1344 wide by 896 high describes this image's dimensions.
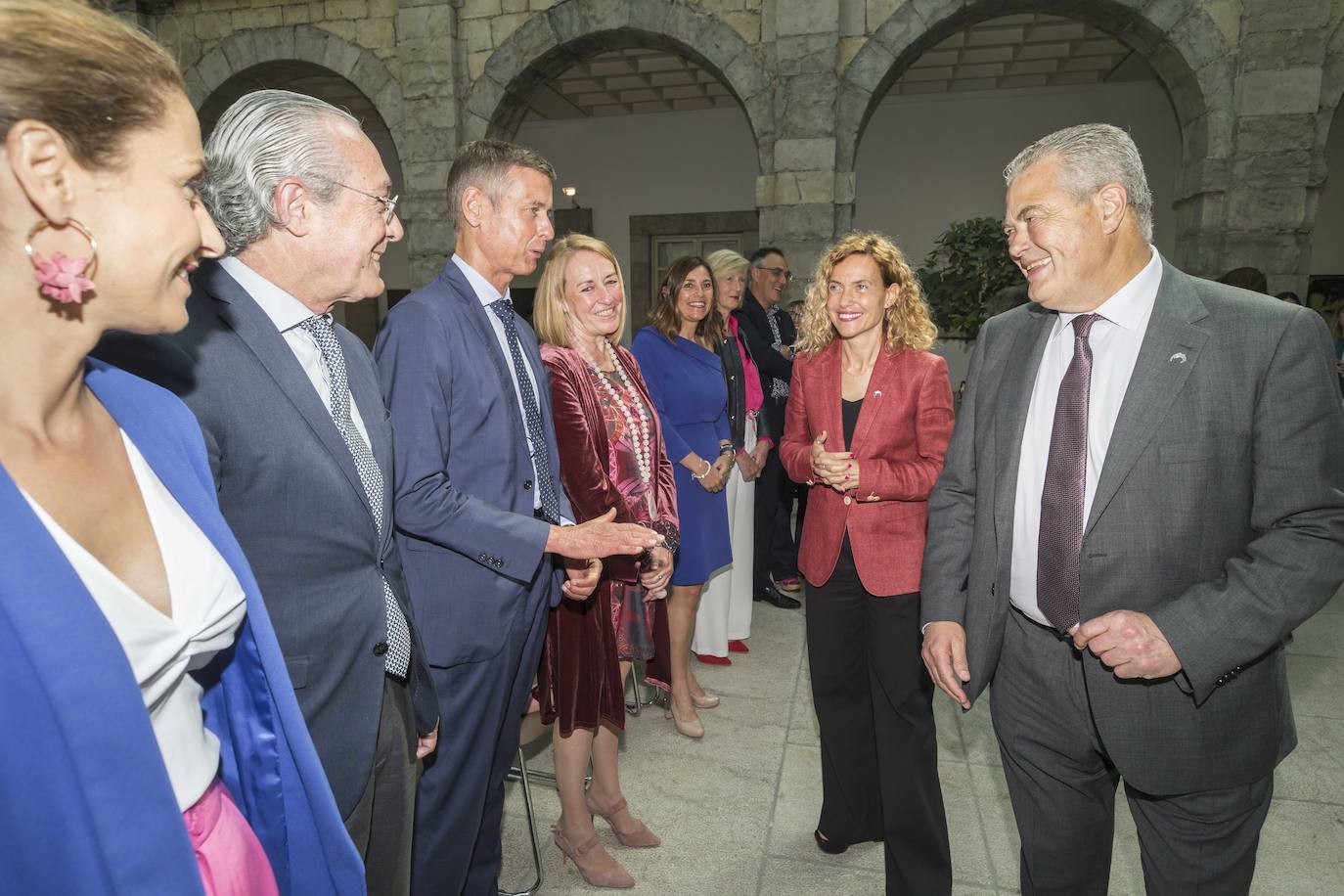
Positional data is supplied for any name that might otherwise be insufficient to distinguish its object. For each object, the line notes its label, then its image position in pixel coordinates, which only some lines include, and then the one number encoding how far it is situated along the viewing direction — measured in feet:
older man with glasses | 4.22
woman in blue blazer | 2.49
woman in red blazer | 7.77
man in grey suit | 4.77
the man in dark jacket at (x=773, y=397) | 16.70
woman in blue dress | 11.62
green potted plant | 22.41
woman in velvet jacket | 8.15
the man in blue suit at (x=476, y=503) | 6.05
